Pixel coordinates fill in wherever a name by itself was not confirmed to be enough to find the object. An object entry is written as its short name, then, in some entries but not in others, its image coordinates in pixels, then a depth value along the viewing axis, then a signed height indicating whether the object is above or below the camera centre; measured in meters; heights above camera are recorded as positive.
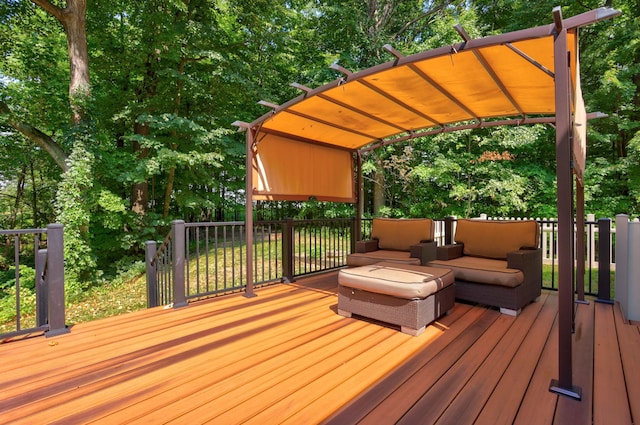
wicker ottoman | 2.68 -0.78
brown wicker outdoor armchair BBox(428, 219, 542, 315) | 3.17 -0.62
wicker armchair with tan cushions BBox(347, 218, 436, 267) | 4.03 -0.49
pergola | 1.92 +1.16
